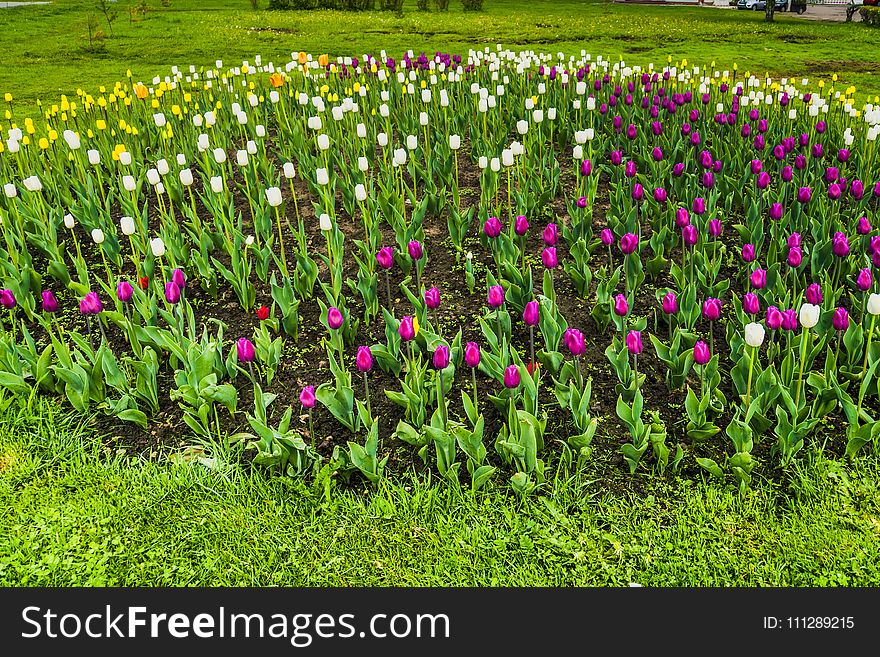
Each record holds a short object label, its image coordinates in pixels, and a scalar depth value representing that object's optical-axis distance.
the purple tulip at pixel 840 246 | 3.82
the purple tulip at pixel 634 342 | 3.21
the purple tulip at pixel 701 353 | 3.15
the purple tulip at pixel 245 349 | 3.25
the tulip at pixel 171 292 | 3.65
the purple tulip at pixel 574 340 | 3.13
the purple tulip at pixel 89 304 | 3.64
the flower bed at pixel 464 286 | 3.31
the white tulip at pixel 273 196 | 4.57
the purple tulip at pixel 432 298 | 3.57
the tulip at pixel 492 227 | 4.26
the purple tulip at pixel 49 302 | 3.79
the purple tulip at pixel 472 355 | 3.08
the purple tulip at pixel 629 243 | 4.03
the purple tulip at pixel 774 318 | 3.20
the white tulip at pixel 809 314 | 2.99
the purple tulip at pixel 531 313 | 3.31
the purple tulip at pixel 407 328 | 3.22
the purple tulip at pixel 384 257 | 3.91
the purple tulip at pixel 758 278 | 3.60
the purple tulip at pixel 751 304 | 3.24
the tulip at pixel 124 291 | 3.77
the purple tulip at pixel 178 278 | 3.77
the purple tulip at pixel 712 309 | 3.37
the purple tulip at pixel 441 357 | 3.03
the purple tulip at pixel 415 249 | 4.14
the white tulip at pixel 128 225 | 4.22
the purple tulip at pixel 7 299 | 3.79
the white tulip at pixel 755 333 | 2.93
